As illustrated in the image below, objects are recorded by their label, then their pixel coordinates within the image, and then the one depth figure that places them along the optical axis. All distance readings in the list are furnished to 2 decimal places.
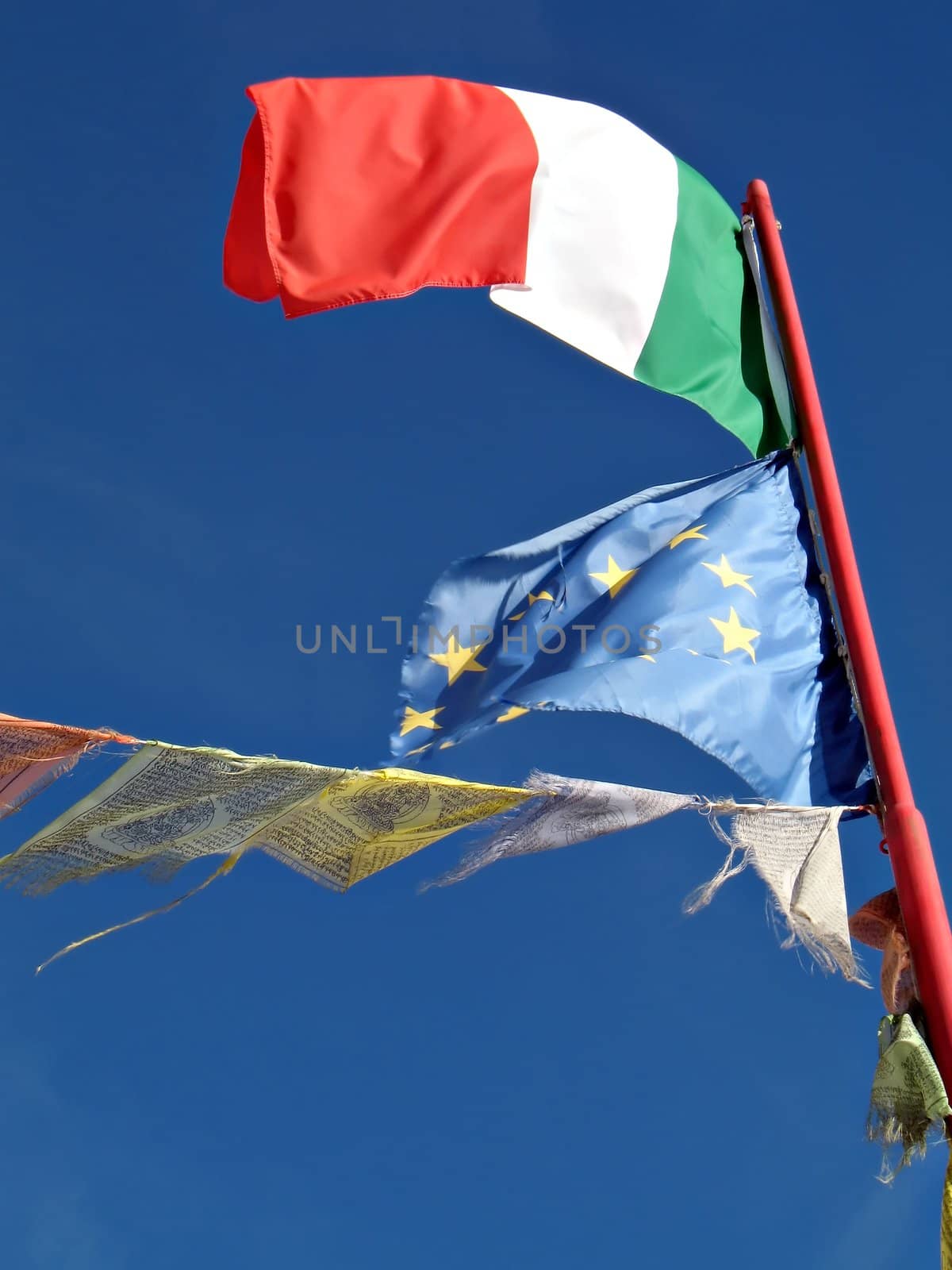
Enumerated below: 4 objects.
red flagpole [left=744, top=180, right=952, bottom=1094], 4.88
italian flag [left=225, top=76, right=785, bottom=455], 6.50
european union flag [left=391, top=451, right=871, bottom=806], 5.75
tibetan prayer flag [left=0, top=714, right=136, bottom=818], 4.92
